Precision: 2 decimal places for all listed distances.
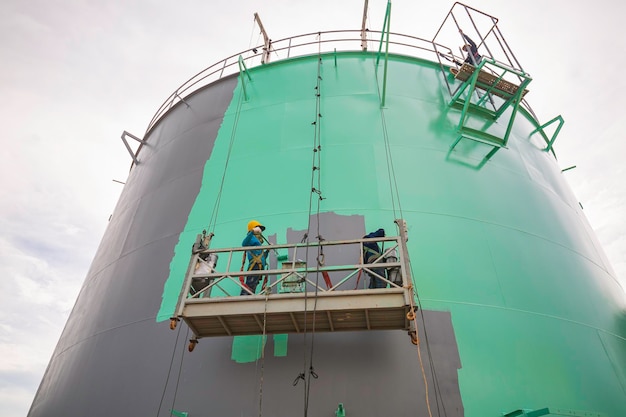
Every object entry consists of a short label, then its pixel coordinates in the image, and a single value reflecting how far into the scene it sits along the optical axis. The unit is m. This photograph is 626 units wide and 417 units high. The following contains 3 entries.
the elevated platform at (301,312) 5.67
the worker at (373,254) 6.82
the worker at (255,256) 7.17
